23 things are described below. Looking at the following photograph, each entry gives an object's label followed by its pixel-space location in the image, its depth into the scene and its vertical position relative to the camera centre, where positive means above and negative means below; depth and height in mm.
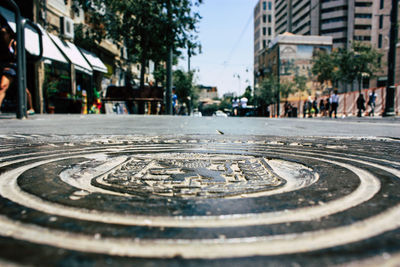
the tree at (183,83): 45156 +3688
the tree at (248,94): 86669 +4462
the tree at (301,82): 52781 +4459
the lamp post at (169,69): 18094 +2243
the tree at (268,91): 54694 +3260
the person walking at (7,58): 6457 +1026
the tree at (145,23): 18156 +4986
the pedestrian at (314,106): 25953 +334
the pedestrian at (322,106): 25197 +326
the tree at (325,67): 45909 +6110
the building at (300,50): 68250 +12714
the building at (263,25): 99875 +25908
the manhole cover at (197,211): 581 -241
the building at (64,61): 13562 +2426
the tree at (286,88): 53225 +3568
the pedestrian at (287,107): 30595 +255
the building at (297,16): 82688 +25580
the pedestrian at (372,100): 19380 +573
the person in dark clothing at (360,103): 19078 +419
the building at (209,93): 143250 +7712
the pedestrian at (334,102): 20016 +497
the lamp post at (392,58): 13391 +2102
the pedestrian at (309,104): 24184 +454
